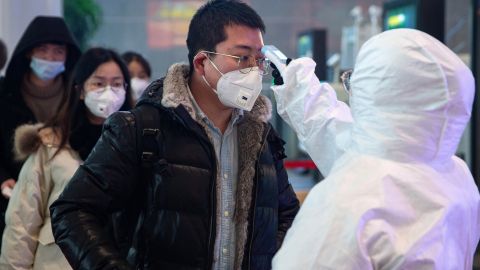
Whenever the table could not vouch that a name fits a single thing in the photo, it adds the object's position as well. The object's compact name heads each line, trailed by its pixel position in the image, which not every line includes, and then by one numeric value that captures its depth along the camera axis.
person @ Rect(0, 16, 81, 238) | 3.37
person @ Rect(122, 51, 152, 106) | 4.59
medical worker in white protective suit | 1.32
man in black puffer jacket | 1.86
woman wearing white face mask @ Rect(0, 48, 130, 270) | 2.67
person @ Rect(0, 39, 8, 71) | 4.08
